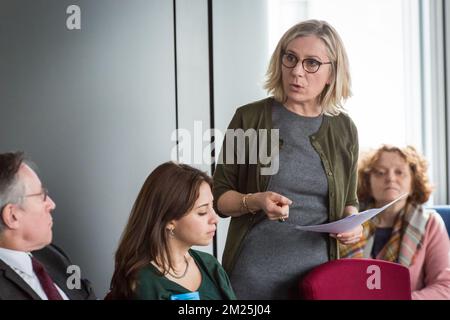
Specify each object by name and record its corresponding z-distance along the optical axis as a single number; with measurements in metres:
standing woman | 3.20
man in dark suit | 2.84
